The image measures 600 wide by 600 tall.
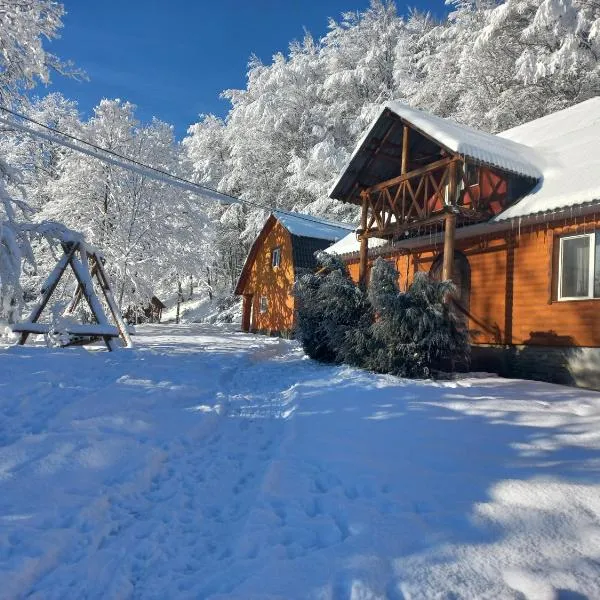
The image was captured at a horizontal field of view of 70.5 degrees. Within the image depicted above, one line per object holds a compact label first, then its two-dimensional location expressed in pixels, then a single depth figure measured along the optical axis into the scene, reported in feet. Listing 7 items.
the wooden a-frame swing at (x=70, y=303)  32.17
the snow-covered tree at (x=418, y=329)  26.48
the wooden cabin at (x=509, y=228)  28.07
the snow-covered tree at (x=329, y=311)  32.78
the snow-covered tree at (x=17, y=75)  25.36
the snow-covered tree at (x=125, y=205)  68.95
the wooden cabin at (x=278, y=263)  70.13
